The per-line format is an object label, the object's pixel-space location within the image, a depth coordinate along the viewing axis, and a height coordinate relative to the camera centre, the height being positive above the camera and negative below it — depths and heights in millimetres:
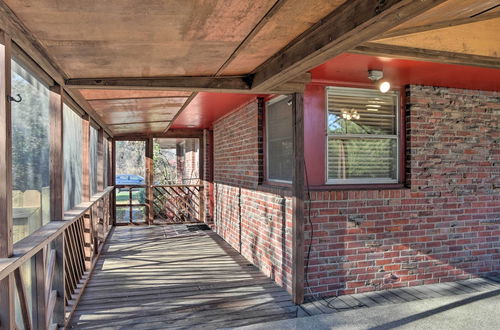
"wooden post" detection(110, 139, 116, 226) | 8586 -317
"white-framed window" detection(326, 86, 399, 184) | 4020 +284
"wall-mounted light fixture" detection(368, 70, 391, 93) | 3400 +805
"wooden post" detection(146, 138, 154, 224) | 8664 -314
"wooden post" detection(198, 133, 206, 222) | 8852 -309
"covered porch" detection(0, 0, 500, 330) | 1974 +152
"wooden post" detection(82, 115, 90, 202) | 4660 +3
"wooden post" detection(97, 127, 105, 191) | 6414 +82
